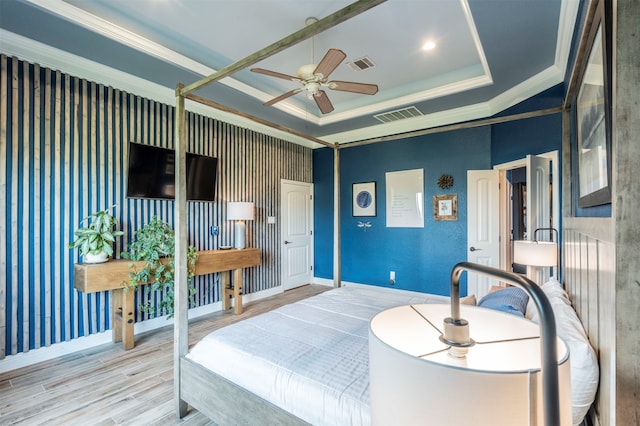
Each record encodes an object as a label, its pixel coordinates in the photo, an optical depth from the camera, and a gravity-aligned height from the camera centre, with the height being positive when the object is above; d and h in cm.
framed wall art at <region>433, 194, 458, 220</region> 430 +10
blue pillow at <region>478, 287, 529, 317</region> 163 -52
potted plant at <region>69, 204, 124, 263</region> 281 -23
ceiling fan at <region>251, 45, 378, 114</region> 242 +118
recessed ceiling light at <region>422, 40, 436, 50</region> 295 +170
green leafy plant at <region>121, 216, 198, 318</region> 304 -49
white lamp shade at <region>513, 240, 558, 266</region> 244 -33
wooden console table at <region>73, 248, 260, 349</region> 277 -67
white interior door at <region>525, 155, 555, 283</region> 292 +17
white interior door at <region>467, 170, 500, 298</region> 388 -12
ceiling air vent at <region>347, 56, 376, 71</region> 325 +169
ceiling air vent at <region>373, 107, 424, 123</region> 425 +148
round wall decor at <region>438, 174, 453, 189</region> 432 +48
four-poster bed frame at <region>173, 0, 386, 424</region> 141 -90
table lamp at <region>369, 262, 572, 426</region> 43 -28
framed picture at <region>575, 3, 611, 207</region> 99 +36
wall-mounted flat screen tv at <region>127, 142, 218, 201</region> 334 +49
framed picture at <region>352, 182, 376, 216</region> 512 +27
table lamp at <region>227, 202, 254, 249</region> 416 -3
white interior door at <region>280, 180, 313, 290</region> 531 -36
